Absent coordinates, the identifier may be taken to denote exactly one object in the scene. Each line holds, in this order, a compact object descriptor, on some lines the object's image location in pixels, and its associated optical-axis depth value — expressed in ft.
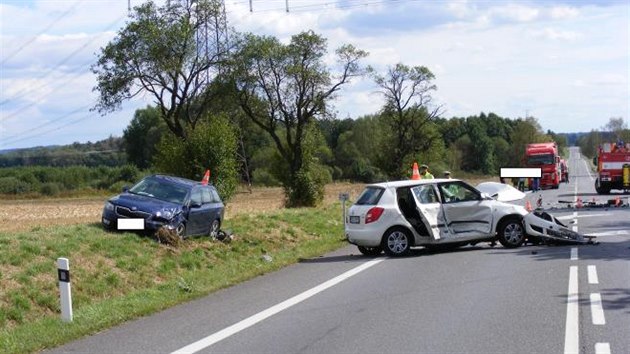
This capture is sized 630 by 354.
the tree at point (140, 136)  344.90
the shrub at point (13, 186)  277.23
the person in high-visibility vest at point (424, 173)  69.92
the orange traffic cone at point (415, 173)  66.60
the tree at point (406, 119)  265.54
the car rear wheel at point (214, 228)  60.96
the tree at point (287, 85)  175.01
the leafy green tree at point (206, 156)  108.27
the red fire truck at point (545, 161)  188.24
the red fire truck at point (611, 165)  145.89
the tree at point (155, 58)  152.05
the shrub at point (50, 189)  268.60
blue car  54.19
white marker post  31.96
